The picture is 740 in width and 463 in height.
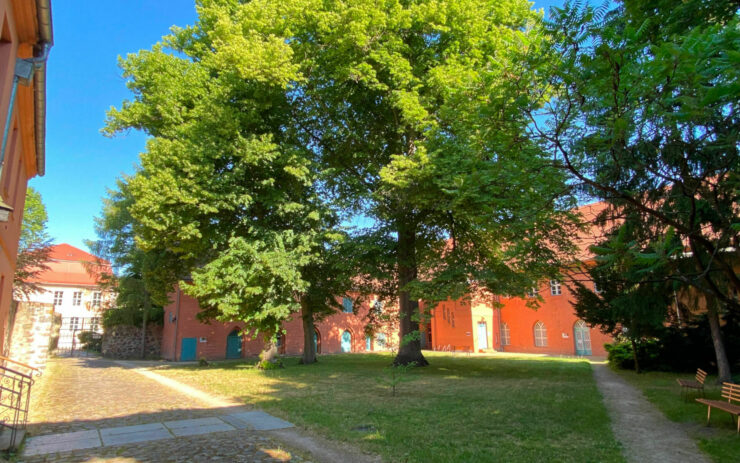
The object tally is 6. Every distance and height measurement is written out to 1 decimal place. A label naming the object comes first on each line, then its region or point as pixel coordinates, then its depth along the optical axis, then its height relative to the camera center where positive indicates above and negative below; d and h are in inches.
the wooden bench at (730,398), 267.4 -61.3
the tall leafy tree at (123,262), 1243.8 +162.3
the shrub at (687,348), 609.9 -54.3
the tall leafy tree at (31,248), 1040.8 +172.8
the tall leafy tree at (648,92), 129.5 +89.0
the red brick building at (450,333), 1177.4 -58.5
